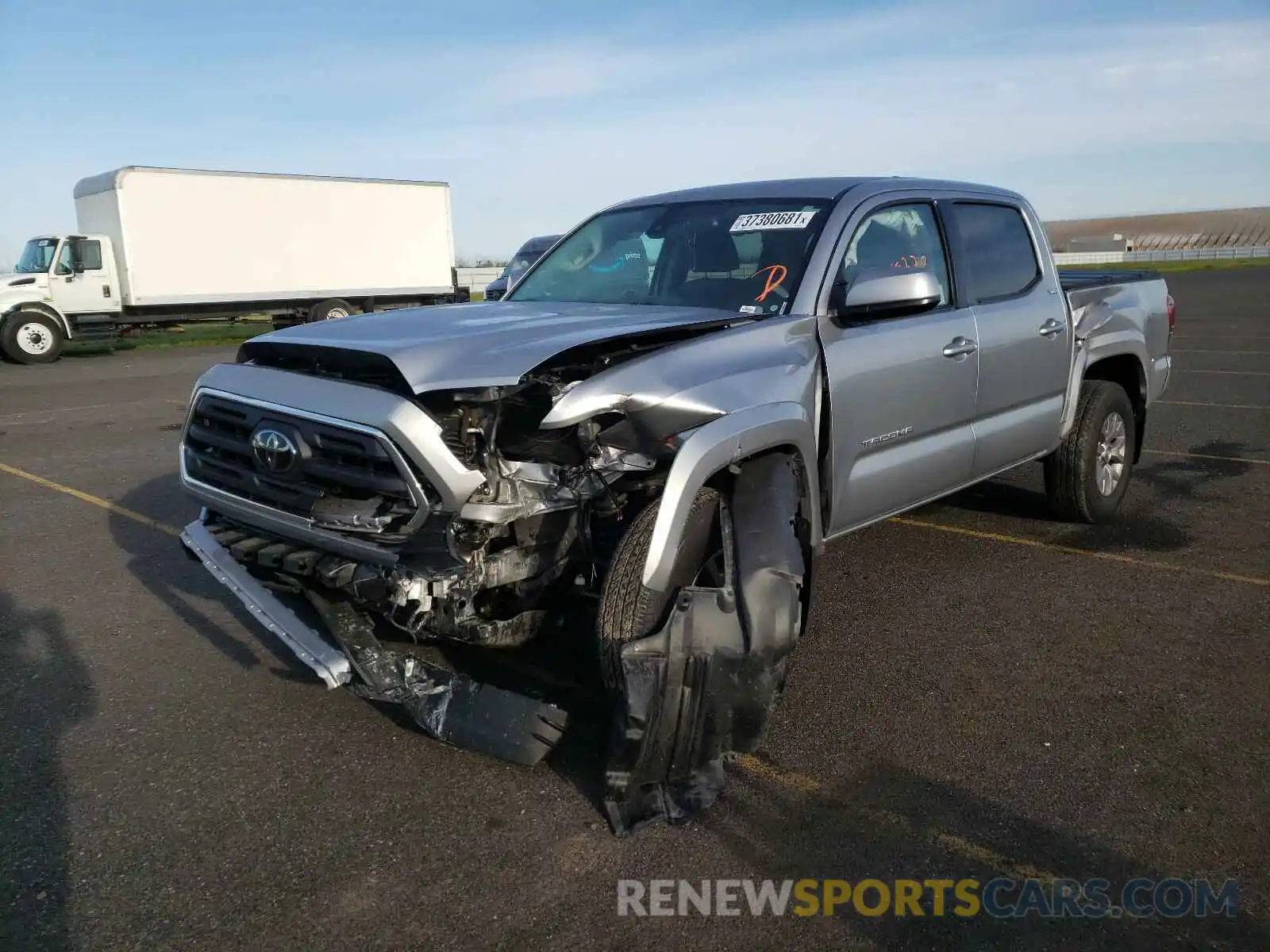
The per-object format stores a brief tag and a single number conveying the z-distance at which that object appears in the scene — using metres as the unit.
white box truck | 20.22
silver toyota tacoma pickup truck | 3.14
